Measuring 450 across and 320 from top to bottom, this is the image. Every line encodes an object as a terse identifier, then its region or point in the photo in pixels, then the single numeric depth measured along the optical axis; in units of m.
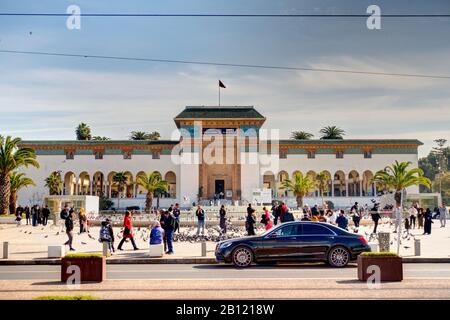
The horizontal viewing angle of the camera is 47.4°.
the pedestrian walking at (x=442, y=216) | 36.09
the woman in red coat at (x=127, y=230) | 19.23
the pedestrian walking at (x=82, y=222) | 28.83
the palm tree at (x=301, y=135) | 90.56
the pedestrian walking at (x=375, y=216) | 27.60
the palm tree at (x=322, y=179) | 67.50
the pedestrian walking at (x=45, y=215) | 37.09
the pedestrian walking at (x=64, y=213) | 30.11
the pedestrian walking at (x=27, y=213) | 39.31
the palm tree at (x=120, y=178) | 67.12
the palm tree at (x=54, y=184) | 64.50
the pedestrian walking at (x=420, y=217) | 31.85
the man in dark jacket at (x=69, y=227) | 19.36
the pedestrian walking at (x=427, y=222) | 27.05
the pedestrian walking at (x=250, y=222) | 20.91
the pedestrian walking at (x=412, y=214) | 32.09
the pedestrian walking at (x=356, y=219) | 27.95
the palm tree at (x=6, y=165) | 43.16
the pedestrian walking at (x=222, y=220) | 25.30
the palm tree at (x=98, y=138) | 100.53
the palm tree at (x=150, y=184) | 61.09
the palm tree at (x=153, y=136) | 102.31
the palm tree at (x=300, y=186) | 59.50
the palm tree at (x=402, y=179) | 55.56
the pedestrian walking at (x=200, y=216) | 26.12
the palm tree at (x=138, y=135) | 96.75
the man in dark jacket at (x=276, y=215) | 27.35
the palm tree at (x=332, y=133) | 87.88
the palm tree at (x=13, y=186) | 49.53
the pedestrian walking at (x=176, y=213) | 26.62
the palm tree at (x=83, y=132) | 93.81
